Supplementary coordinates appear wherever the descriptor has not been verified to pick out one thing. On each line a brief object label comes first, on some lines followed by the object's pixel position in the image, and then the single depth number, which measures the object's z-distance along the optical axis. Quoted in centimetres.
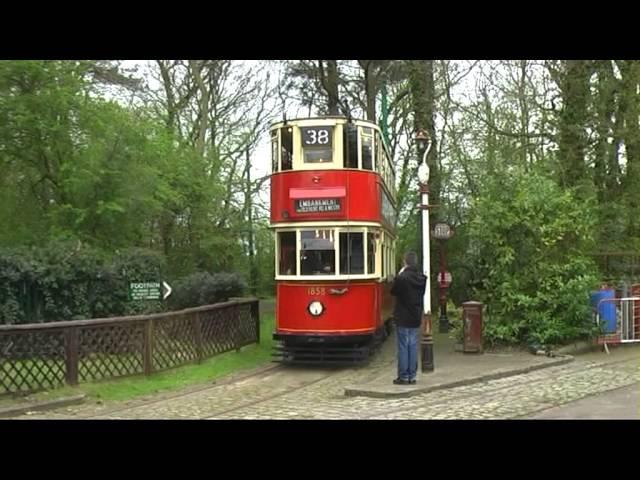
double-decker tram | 1436
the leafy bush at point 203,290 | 1889
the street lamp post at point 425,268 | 1285
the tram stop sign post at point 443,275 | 2033
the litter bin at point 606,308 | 1523
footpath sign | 1569
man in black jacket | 1156
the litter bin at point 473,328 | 1527
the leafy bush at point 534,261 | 1516
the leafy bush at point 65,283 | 1405
